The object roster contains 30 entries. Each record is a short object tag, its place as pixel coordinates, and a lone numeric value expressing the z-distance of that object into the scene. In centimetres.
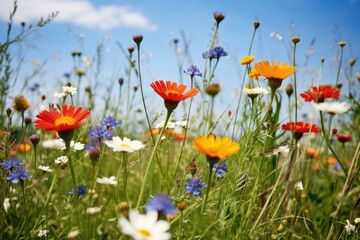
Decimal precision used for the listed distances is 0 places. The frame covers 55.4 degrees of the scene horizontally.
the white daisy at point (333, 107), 88
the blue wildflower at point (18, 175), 104
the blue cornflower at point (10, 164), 107
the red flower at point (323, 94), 115
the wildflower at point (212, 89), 160
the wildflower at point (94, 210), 87
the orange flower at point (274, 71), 110
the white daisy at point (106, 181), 87
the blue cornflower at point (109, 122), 141
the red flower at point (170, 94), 99
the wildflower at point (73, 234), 77
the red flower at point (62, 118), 91
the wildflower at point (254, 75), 127
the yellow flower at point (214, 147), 73
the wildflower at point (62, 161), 115
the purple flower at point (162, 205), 68
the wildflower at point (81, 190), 134
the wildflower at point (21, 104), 127
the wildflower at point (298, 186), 131
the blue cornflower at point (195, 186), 112
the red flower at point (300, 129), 131
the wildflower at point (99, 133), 124
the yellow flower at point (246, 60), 137
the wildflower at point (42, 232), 98
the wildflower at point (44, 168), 110
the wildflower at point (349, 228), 111
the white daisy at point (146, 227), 58
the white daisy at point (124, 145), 89
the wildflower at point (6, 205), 91
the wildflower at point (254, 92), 117
